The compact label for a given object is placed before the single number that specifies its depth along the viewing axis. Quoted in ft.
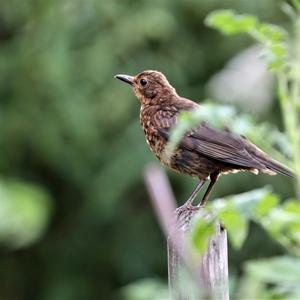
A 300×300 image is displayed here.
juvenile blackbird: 27.35
